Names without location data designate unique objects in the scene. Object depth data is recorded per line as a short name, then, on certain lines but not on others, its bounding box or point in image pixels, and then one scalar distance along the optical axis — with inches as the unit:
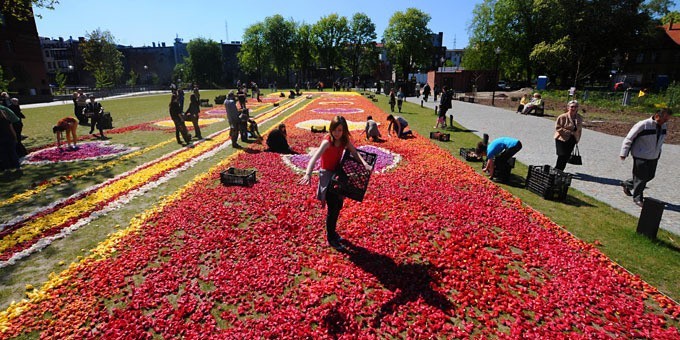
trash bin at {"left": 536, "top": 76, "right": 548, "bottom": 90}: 2121.1
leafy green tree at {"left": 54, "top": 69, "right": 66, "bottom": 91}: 2437.3
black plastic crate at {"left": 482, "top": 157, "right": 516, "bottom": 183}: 426.9
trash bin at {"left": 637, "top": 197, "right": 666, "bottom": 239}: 264.1
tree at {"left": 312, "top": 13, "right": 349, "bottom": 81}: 3762.3
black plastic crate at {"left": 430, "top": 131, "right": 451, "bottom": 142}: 689.0
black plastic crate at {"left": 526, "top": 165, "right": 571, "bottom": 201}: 363.6
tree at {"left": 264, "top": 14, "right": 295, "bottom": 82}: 3710.6
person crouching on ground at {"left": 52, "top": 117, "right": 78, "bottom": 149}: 599.5
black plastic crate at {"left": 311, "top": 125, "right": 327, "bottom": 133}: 780.0
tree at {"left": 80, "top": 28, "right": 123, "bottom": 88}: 2940.5
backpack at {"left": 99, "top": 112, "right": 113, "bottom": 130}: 855.7
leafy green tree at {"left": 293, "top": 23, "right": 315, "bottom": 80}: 3809.1
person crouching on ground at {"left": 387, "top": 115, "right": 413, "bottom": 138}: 703.7
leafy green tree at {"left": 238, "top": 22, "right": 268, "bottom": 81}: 3814.0
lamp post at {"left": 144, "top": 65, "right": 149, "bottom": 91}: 4354.1
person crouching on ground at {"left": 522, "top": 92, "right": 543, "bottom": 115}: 1103.6
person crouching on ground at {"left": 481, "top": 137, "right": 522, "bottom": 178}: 398.6
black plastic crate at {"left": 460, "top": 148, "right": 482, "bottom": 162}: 528.4
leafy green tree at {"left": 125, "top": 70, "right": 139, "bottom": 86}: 3624.5
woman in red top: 227.1
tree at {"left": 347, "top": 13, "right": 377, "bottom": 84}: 3873.0
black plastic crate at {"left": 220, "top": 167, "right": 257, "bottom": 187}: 405.4
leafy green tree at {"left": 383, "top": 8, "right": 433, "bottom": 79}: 3602.4
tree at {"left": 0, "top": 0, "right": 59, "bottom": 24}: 796.6
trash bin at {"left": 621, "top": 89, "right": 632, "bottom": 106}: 1238.9
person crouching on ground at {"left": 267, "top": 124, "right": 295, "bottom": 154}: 581.9
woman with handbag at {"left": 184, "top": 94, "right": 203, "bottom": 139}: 696.4
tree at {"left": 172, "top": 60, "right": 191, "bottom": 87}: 4040.4
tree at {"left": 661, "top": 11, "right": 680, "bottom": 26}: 2954.7
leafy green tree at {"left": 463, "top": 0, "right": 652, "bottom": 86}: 1955.0
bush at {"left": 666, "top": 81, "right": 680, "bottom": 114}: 1085.1
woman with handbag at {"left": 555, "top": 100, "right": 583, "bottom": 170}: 399.2
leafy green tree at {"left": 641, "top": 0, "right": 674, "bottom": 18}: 2881.9
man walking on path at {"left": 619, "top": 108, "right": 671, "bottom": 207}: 334.6
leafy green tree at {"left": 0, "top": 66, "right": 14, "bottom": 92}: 1283.8
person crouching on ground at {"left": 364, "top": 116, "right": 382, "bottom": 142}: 673.7
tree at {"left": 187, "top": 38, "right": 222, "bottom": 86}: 3843.5
